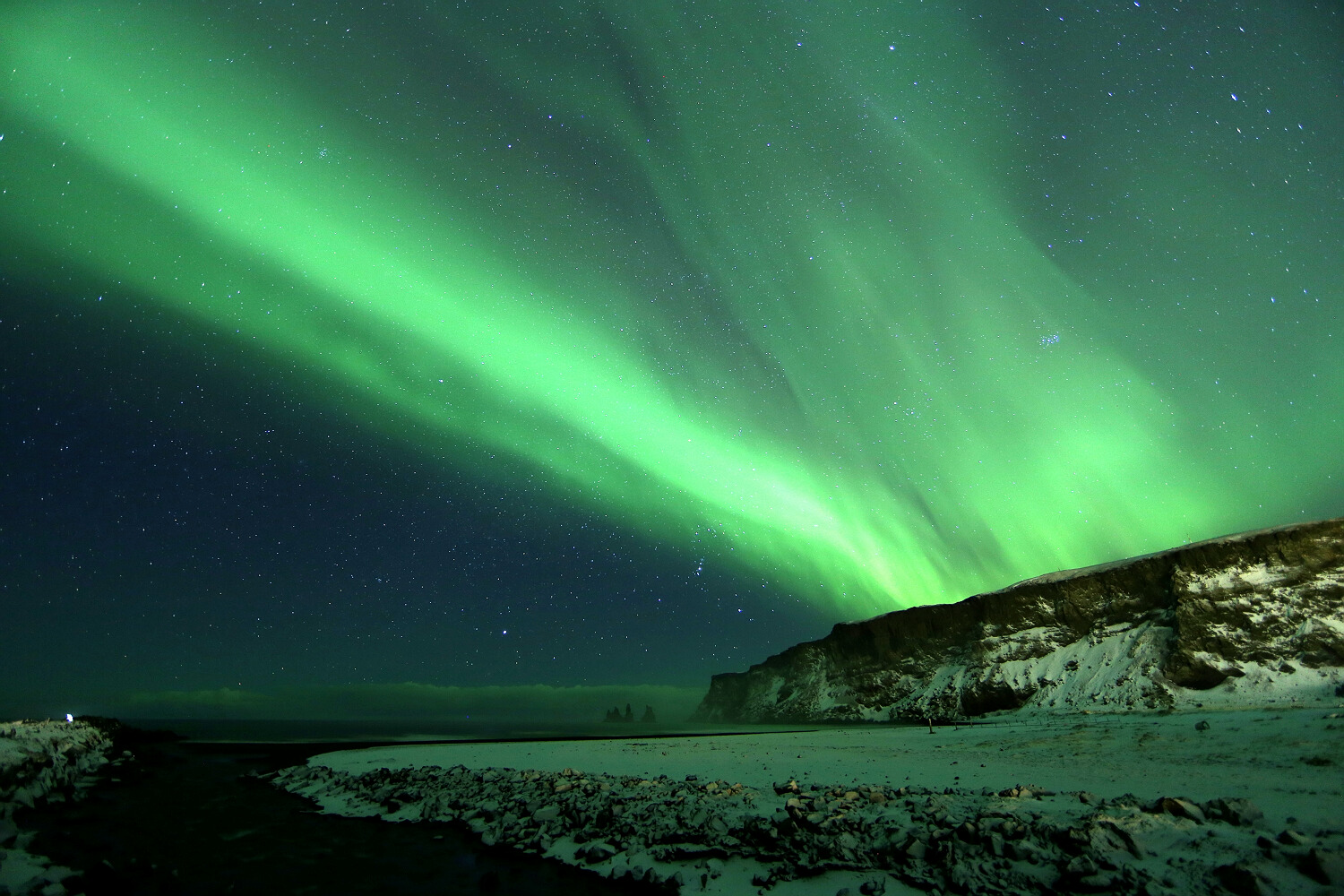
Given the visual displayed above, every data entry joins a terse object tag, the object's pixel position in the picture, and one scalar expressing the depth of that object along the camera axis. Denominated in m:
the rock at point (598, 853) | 14.91
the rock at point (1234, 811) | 11.66
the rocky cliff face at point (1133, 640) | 52.69
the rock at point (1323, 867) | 9.19
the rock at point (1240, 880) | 9.25
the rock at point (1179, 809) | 12.02
